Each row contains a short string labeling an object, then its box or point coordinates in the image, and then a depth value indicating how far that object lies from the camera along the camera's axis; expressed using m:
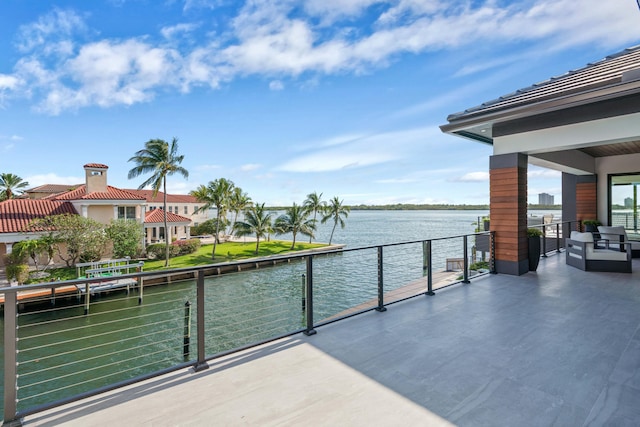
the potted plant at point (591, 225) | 8.75
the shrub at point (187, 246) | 25.15
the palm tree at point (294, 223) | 29.66
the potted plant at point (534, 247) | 6.28
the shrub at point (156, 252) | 23.27
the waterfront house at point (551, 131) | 4.51
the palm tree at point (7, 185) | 31.54
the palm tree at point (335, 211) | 34.21
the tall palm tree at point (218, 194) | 28.83
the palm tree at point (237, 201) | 33.16
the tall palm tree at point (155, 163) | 22.12
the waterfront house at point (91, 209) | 18.12
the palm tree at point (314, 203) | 31.85
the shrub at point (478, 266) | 10.66
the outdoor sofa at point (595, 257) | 6.21
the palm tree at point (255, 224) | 27.88
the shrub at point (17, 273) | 15.35
